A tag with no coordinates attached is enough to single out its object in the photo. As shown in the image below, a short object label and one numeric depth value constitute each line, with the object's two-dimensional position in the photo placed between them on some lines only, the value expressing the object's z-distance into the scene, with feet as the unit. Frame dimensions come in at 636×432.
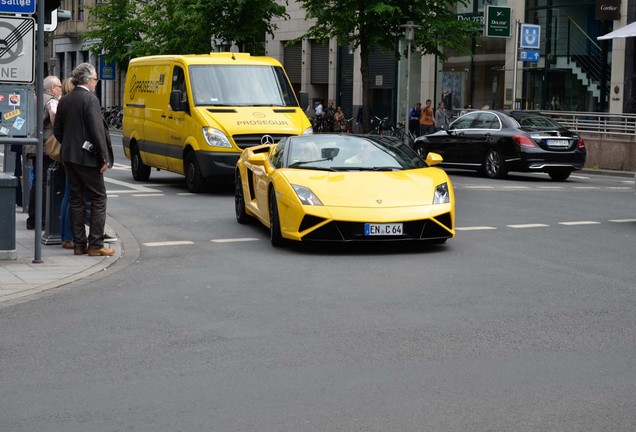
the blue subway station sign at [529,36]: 105.19
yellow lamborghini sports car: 37.88
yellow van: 62.39
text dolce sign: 118.21
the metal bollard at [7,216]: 34.88
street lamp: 110.32
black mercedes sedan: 79.00
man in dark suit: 36.88
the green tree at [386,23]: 113.70
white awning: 97.59
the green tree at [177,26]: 140.97
